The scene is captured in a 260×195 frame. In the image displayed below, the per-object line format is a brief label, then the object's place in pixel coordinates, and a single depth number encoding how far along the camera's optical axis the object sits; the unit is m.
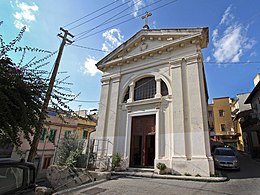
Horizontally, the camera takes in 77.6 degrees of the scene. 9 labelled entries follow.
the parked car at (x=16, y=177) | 2.86
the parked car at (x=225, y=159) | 10.16
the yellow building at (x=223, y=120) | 32.06
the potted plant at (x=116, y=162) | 9.69
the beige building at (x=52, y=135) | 17.53
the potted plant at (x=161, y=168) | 8.48
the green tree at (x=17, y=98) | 3.67
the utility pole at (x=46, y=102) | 4.81
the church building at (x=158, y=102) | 8.72
